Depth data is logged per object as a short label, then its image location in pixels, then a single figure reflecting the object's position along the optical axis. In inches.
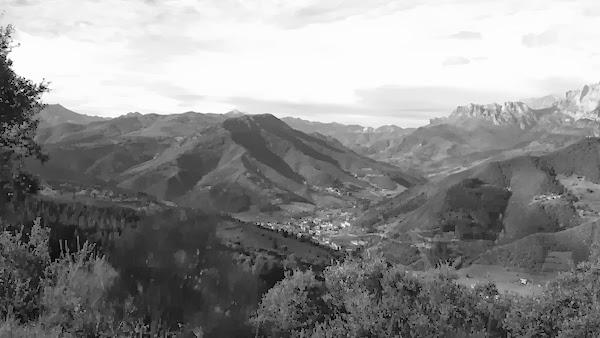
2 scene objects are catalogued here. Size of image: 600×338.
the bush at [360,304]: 934.4
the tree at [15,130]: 994.1
